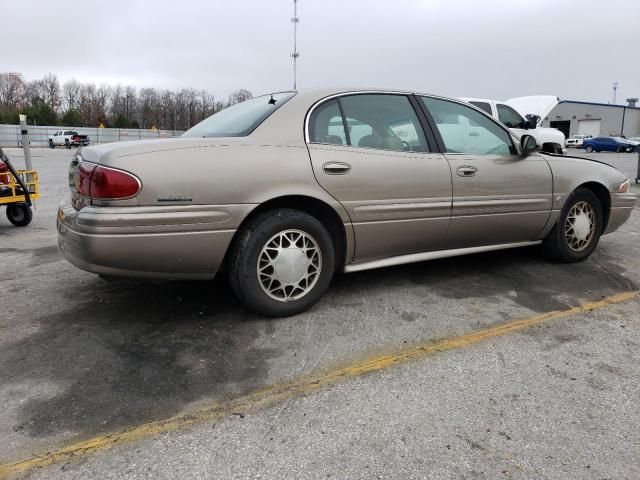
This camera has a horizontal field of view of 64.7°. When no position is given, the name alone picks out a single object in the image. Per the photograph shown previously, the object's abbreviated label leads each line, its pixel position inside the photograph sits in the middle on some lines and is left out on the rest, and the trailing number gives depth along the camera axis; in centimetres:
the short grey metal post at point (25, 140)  874
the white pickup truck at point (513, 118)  1050
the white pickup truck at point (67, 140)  4351
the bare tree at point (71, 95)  8738
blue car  4009
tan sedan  285
